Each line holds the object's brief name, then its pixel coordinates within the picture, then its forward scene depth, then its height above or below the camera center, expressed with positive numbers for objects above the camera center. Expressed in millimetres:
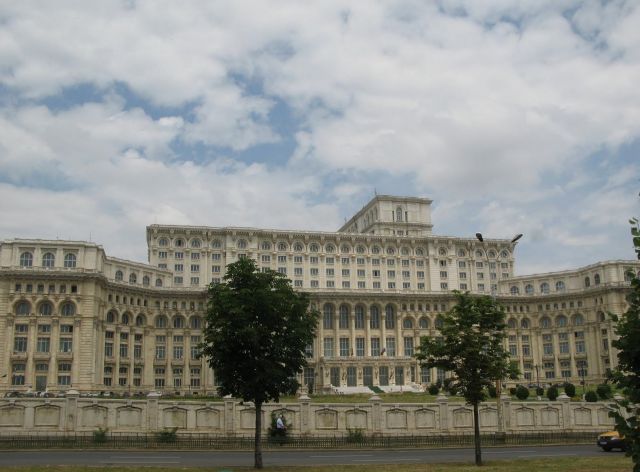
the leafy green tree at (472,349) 38031 +1140
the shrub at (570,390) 80250 -2839
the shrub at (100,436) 43344 -4016
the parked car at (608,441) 41469 -4741
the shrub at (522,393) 78625 -3063
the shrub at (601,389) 59306 -2121
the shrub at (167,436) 44469 -4165
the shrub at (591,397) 68188 -3186
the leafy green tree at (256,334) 34500 +2032
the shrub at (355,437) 46278 -4642
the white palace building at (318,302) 106312 +13239
